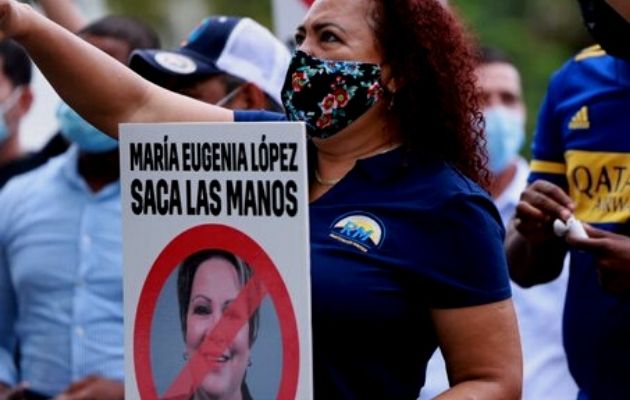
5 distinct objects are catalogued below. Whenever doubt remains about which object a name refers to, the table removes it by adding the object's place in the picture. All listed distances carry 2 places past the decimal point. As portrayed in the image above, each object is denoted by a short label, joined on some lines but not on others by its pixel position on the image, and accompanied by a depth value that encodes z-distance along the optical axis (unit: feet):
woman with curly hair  26.18
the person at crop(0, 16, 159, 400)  39.32
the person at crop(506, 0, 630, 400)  31.86
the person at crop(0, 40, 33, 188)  51.90
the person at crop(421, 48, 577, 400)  42.24
